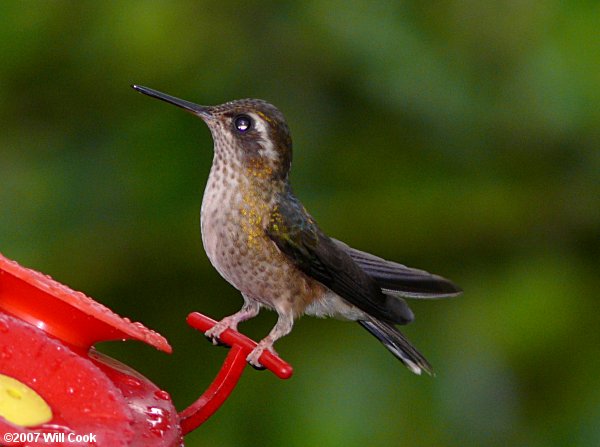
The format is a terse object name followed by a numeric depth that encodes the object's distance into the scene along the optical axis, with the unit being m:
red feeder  4.03
